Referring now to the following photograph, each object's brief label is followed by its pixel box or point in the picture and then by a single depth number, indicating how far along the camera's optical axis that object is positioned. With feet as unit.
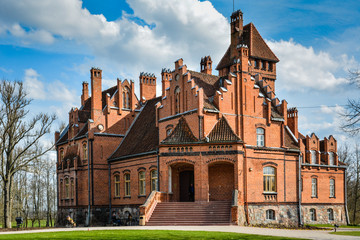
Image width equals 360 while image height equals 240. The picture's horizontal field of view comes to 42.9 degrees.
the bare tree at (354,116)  68.24
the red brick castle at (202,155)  105.50
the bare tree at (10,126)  123.85
